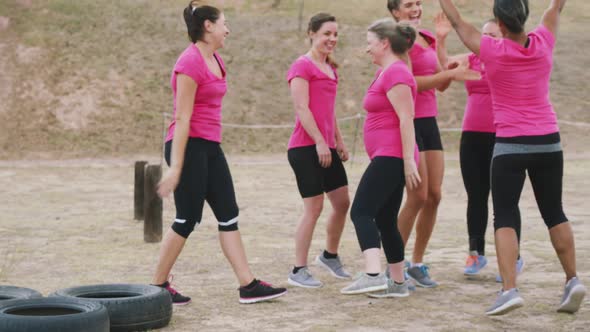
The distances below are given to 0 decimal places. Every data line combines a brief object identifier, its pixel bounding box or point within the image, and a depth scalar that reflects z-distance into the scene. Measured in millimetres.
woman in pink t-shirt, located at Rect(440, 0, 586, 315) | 10906
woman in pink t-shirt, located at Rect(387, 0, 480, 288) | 13078
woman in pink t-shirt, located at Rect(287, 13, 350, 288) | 13187
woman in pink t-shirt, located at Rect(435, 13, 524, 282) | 13789
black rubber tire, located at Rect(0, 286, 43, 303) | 10781
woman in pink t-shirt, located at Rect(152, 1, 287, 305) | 11562
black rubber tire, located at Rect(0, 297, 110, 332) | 8883
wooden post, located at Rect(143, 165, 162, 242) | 17937
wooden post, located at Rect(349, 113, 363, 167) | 39478
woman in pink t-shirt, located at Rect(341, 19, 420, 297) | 11891
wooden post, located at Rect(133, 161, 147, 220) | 21000
